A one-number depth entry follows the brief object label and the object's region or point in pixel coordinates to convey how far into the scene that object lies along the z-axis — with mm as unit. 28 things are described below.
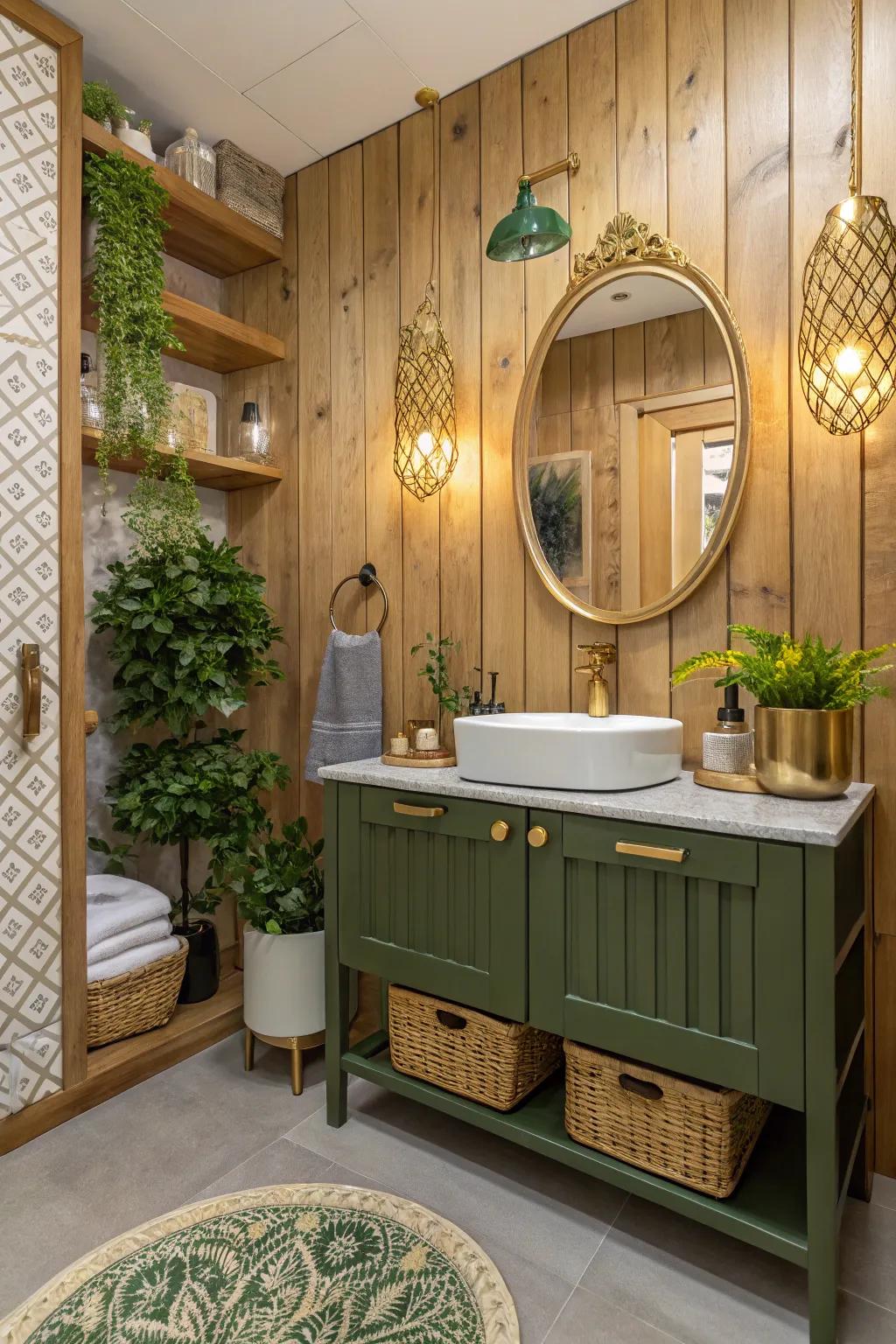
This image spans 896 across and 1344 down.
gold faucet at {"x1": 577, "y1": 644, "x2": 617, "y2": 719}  1788
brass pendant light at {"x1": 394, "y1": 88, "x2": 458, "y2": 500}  2129
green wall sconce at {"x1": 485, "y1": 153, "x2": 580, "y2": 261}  1706
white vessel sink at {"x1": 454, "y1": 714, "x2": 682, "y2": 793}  1451
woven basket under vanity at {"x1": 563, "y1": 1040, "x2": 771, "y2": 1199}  1338
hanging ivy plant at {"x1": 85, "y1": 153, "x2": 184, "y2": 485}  1932
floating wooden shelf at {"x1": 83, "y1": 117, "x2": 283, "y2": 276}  2135
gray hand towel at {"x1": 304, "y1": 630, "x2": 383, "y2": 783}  2238
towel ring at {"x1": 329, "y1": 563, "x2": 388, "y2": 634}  2299
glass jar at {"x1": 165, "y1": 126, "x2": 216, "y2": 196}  2227
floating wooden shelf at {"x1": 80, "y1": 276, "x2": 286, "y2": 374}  2188
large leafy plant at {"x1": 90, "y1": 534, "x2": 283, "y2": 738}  2100
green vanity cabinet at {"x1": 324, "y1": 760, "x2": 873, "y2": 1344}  1215
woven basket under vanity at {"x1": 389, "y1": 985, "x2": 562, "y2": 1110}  1600
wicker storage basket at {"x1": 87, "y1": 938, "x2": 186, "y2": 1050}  1975
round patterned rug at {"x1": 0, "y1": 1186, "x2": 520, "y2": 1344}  1274
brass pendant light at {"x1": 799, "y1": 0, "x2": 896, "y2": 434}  1468
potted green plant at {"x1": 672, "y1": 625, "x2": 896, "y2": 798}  1358
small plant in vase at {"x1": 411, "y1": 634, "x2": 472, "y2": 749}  2055
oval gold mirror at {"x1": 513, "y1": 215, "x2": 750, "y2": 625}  1709
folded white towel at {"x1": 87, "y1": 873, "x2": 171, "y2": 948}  1999
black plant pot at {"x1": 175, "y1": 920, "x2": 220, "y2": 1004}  2289
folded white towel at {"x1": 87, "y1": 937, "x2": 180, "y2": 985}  1969
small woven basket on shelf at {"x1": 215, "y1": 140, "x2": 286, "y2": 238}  2350
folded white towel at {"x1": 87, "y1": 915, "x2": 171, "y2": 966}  1975
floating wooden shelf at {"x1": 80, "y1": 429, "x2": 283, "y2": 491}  2163
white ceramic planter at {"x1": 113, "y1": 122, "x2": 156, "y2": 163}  2039
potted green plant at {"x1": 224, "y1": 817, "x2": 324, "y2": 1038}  1971
